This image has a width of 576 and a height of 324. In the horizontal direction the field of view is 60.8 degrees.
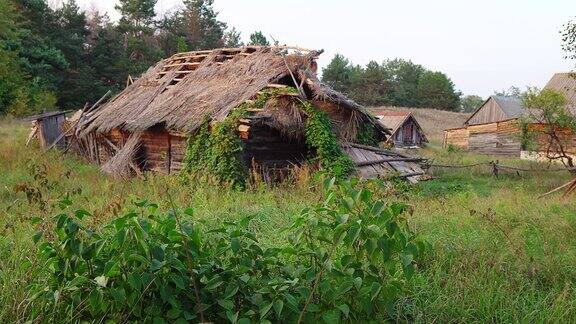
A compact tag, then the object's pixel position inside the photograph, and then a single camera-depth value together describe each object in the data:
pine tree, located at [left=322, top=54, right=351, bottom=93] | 59.16
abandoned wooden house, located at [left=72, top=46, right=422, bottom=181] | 12.01
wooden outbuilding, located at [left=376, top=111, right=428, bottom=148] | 34.94
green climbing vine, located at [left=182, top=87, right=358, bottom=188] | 11.12
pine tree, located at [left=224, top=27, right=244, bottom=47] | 54.92
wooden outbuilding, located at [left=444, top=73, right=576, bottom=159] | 31.67
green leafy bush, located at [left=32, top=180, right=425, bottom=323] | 2.47
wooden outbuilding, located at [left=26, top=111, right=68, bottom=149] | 18.69
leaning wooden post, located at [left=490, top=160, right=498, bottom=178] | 17.97
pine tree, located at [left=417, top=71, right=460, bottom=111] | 62.69
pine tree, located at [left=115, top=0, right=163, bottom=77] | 39.75
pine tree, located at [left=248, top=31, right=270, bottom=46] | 50.56
